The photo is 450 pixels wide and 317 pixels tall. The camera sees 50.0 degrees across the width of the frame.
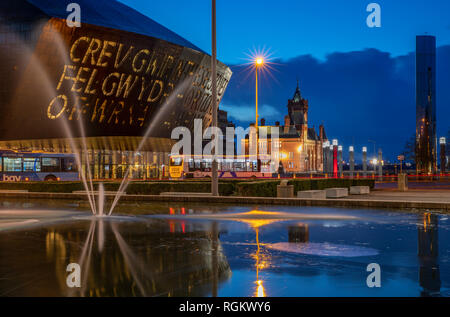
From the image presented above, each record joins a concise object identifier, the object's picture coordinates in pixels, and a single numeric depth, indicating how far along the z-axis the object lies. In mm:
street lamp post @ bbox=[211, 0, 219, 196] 23297
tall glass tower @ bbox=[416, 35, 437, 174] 135375
